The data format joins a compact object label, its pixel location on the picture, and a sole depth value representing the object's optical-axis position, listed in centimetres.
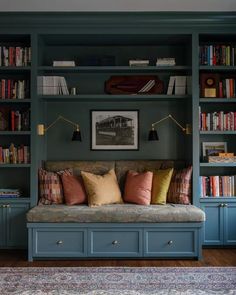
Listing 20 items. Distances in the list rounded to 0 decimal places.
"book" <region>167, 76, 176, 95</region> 488
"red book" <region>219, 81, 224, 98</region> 485
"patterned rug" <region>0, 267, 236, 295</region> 340
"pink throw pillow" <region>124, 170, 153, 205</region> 458
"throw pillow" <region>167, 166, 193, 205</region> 464
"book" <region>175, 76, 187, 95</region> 488
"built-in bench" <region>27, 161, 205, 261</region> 424
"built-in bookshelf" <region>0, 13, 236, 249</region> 461
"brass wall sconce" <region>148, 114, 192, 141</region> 485
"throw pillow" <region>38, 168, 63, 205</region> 464
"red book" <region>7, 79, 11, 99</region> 473
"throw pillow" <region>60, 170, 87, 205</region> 460
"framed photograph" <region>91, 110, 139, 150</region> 510
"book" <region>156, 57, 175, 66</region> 477
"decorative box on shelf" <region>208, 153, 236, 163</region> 474
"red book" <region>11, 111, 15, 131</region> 475
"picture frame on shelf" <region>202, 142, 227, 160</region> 504
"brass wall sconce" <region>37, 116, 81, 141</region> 473
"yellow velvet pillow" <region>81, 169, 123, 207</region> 451
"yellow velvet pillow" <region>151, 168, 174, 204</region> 462
